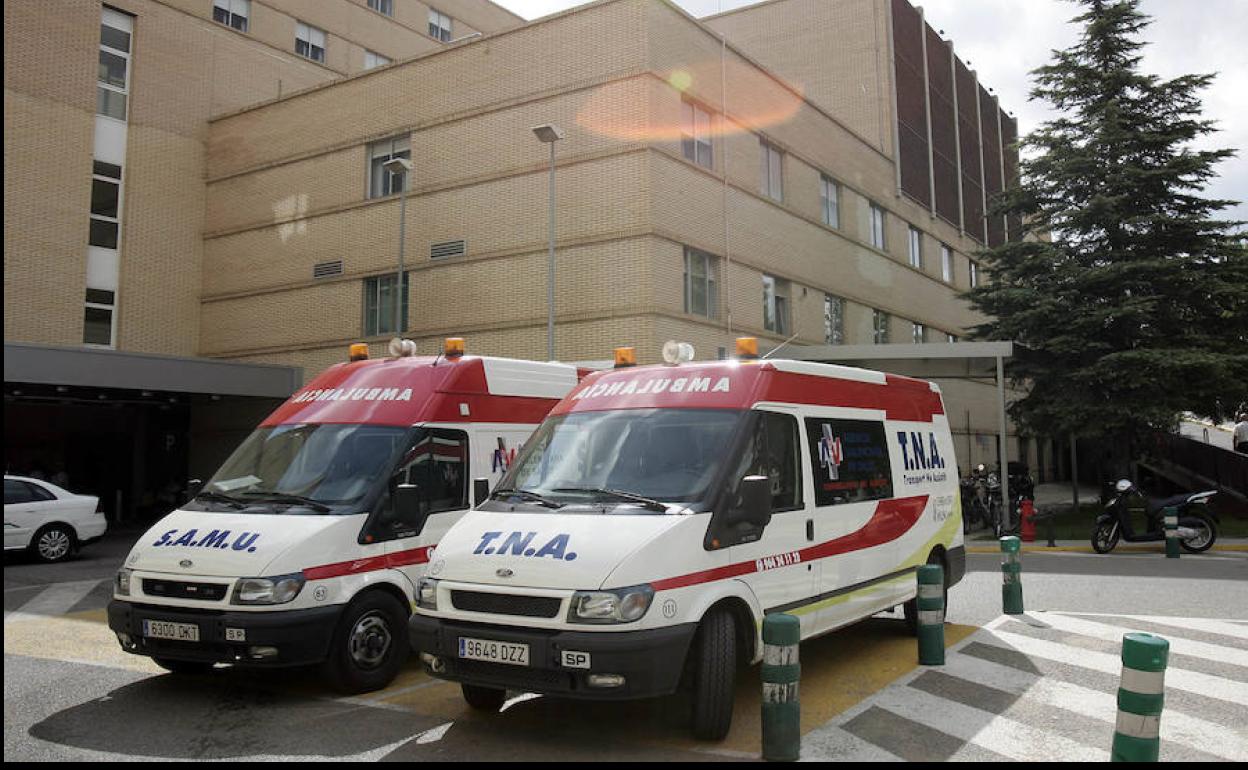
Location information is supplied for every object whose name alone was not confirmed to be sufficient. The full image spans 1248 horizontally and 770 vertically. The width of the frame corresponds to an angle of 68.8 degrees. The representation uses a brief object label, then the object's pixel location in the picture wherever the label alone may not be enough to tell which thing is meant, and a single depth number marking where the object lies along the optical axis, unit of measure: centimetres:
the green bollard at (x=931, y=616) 727
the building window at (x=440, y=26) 3938
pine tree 1945
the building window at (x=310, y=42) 3212
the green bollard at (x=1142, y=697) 455
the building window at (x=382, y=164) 2331
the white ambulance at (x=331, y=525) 628
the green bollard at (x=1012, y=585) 939
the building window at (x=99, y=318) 2428
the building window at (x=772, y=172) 2369
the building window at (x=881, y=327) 2914
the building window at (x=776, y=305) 2308
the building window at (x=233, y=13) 2898
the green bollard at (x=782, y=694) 505
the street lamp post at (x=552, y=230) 1598
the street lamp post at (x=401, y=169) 1850
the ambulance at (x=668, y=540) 512
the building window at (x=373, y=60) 3494
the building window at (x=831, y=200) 2650
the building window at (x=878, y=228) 2972
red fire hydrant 1770
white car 1534
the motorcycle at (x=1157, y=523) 1476
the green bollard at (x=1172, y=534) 1431
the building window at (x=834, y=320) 2584
